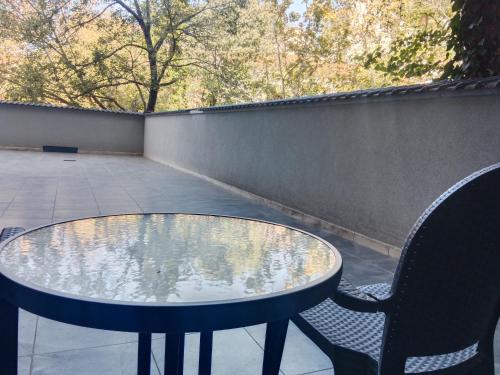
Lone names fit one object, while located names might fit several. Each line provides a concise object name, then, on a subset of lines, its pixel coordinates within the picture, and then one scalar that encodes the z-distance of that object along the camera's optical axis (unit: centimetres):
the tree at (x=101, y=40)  1459
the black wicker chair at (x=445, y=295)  92
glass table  88
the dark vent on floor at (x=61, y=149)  1328
